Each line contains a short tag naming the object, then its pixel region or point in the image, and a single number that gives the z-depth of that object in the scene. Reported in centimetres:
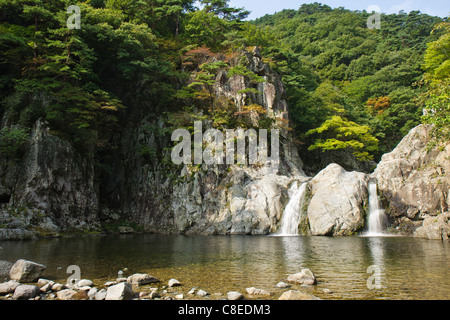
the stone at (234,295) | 557
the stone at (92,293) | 565
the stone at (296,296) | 522
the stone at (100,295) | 556
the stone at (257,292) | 590
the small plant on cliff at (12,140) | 1880
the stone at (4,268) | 745
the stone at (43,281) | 668
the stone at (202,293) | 593
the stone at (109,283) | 658
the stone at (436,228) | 1520
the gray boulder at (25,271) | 680
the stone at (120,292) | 536
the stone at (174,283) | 662
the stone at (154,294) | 572
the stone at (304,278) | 662
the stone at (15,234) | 1605
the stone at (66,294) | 563
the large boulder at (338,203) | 1928
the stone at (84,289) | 601
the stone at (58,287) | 622
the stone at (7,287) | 588
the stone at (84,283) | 646
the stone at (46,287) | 608
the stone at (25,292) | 555
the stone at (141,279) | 670
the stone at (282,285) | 639
